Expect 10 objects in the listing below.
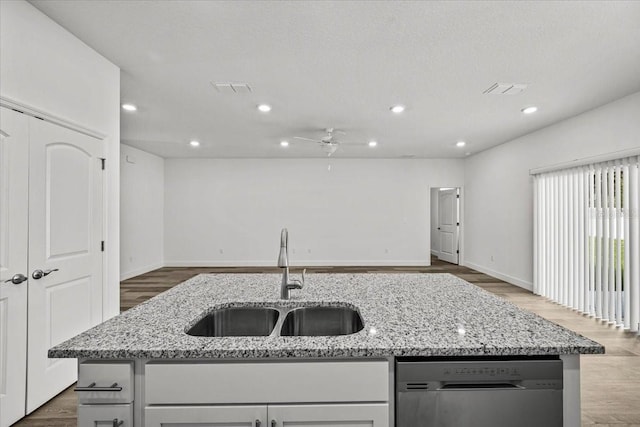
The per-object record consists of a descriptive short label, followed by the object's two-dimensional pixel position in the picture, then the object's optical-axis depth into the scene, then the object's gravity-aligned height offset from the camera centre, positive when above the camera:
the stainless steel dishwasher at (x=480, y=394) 1.04 -0.57
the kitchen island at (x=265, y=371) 1.03 -0.50
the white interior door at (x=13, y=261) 1.95 -0.29
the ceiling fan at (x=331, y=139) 5.35 +1.33
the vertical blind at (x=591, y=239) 3.69 -0.31
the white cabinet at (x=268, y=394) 1.04 -0.57
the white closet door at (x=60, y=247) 2.16 -0.24
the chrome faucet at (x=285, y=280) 1.60 -0.33
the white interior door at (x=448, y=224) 8.23 -0.25
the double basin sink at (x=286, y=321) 1.58 -0.52
